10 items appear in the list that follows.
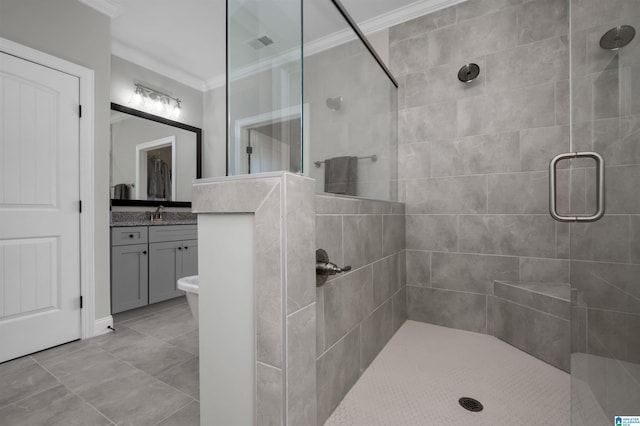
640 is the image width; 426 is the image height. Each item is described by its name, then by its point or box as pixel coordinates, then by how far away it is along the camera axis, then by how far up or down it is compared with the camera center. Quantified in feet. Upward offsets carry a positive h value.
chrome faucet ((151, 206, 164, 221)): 10.67 -0.09
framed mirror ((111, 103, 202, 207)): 9.77 +2.05
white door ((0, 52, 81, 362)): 6.11 +0.11
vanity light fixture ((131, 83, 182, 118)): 10.48 +4.33
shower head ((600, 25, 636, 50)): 2.49 +1.63
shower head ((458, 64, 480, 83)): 6.87 +3.39
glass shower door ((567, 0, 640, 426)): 2.39 -0.08
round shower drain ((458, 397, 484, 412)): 4.15 -2.86
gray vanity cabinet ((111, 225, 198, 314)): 8.39 -1.60
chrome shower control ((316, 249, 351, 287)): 3.53 -0.70
